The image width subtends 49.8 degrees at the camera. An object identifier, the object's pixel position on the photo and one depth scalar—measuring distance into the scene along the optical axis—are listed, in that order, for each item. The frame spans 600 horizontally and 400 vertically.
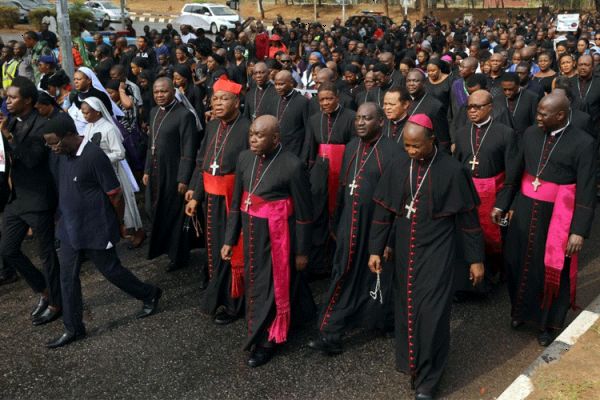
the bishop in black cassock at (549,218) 4.68
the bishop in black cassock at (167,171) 6.32
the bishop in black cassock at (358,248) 4.87
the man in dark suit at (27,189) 5.09
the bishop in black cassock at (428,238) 4.07
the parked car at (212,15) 33.84
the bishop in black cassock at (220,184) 5.32
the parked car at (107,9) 38.41
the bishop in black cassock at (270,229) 4.55
